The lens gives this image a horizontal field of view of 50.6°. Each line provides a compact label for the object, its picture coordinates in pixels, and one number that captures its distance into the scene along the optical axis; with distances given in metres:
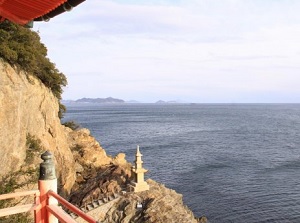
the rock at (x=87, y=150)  37.22
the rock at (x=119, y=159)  38.67
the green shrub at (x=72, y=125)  50.30
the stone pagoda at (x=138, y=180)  27.19
